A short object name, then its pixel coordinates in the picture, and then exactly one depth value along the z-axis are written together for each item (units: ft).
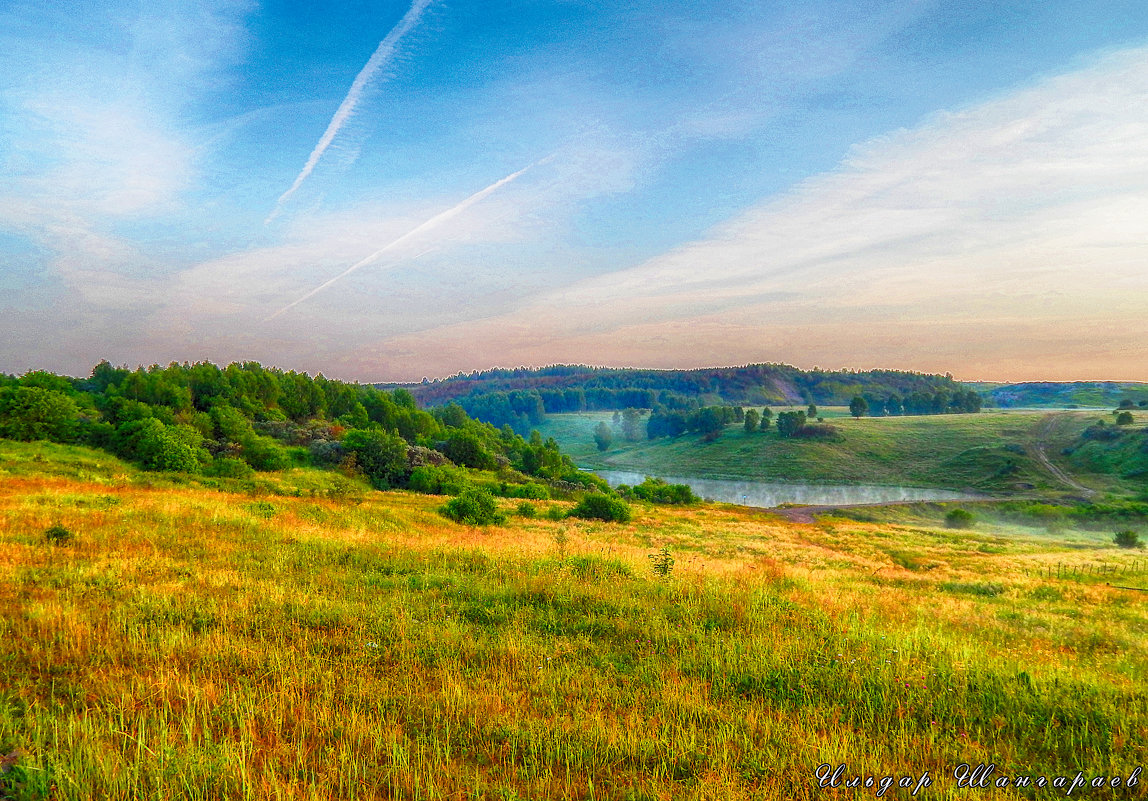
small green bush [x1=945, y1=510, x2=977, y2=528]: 253.24
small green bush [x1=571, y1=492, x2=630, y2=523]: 156.46
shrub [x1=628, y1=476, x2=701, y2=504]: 261.65
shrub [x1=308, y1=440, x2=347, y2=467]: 217.56
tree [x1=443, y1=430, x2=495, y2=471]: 286.25
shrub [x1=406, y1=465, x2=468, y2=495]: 192.75
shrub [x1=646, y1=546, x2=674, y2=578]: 39.24
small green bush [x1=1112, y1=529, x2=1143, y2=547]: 176.30
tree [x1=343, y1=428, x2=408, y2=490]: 204.13
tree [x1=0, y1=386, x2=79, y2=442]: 159.43
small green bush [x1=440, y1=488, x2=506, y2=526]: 107.34
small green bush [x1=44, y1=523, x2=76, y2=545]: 38.34
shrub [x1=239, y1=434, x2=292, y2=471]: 187.52
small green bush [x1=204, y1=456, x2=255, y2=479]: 147.95
